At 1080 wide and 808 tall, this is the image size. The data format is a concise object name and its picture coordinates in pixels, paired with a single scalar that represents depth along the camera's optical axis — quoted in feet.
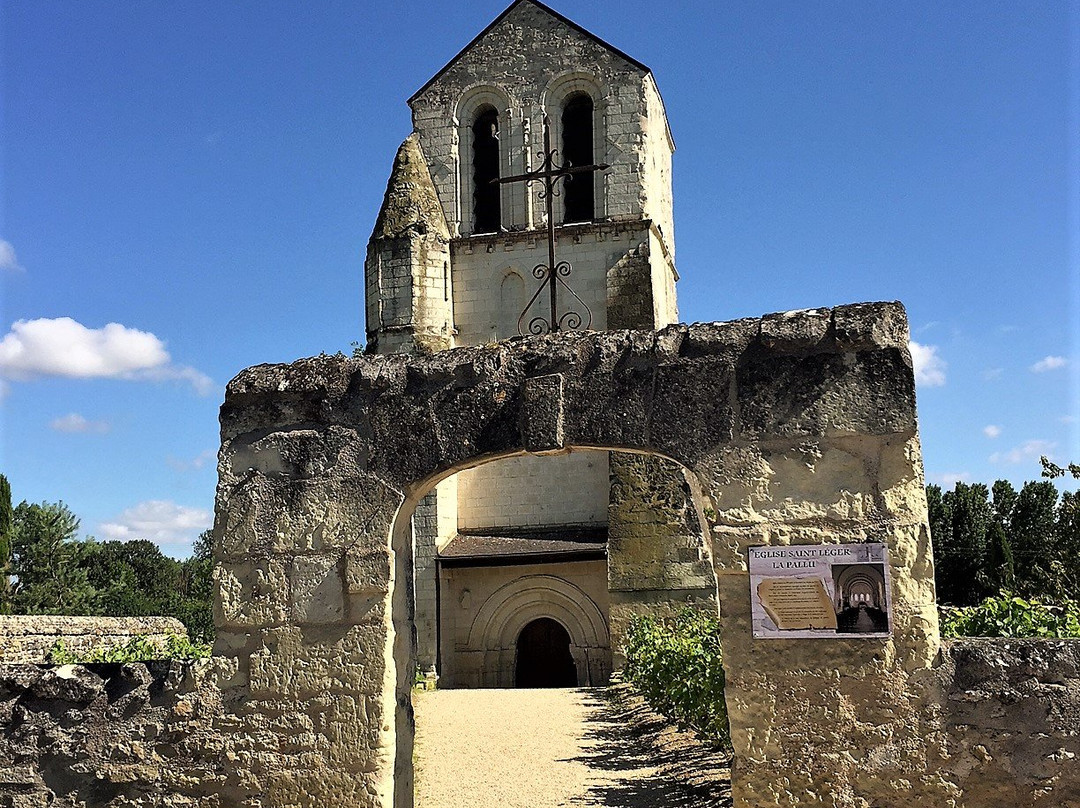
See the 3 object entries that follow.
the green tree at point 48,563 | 99.50
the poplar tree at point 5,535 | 88.94
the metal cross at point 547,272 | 52.60
